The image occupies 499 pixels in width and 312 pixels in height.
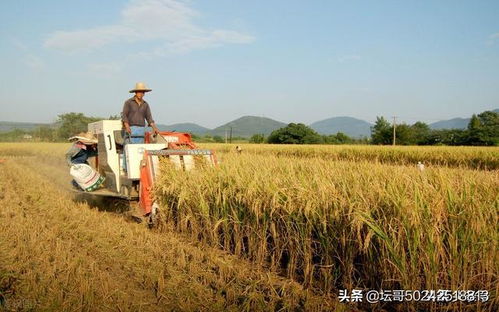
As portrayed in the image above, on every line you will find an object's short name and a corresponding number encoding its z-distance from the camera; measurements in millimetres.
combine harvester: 6676
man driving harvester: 8086
